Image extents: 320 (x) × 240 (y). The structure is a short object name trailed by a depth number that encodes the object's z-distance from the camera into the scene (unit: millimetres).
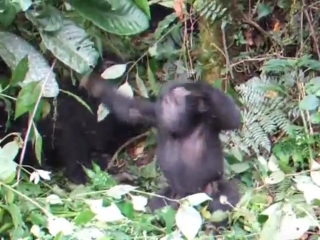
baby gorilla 4632
